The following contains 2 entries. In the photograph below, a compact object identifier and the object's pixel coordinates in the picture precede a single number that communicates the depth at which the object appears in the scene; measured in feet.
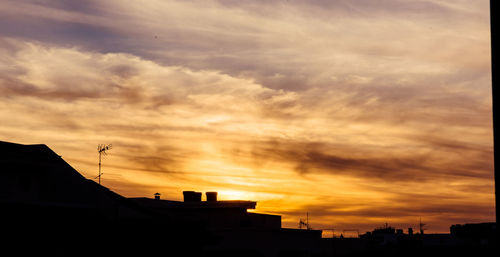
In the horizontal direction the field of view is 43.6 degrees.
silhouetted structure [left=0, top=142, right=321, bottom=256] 120.57
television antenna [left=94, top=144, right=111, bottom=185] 215.10
